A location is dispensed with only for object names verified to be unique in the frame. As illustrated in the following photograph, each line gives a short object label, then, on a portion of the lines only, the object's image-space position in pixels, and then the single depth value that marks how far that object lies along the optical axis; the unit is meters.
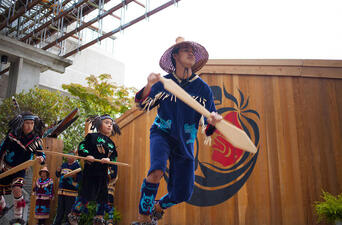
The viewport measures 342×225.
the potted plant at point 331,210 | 3.39
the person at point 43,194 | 5.06
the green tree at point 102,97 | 12.03
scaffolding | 11.12
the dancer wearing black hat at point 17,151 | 4.41
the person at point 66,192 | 5.16
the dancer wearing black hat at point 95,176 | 4.31
